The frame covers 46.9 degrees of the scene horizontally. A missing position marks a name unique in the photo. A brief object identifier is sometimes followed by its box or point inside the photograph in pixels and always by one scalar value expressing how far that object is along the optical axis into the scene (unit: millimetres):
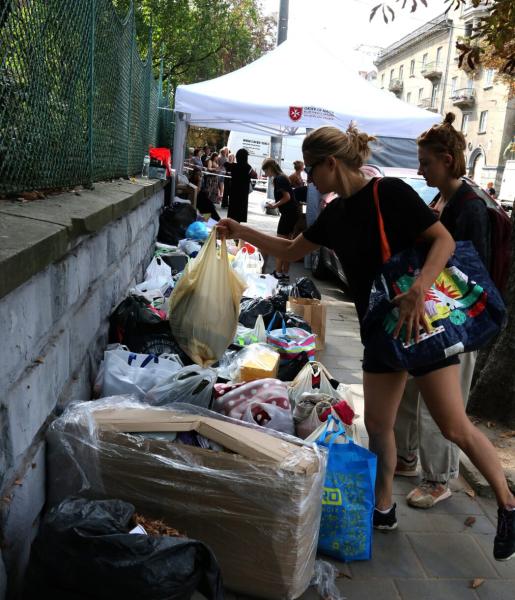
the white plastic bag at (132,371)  3223
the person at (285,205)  9766
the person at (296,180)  12477
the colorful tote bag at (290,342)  4539
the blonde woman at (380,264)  2488
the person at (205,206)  11680
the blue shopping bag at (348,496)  2701
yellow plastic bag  3982
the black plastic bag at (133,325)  3992
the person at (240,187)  11391
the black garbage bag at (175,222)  8383
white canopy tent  7992
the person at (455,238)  3010
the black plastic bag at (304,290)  6184
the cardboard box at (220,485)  2283
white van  26688
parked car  8430
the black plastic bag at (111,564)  1719
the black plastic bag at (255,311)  5219
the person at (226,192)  19938
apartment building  36812
